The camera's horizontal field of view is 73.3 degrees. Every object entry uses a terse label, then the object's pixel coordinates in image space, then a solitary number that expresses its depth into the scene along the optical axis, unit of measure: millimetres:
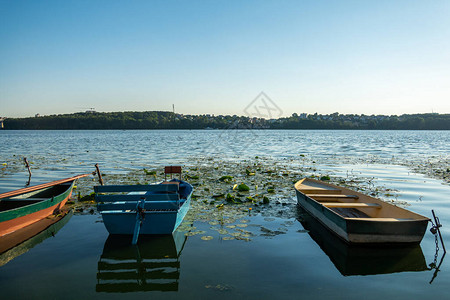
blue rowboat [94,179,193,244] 8938
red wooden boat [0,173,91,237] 9570
